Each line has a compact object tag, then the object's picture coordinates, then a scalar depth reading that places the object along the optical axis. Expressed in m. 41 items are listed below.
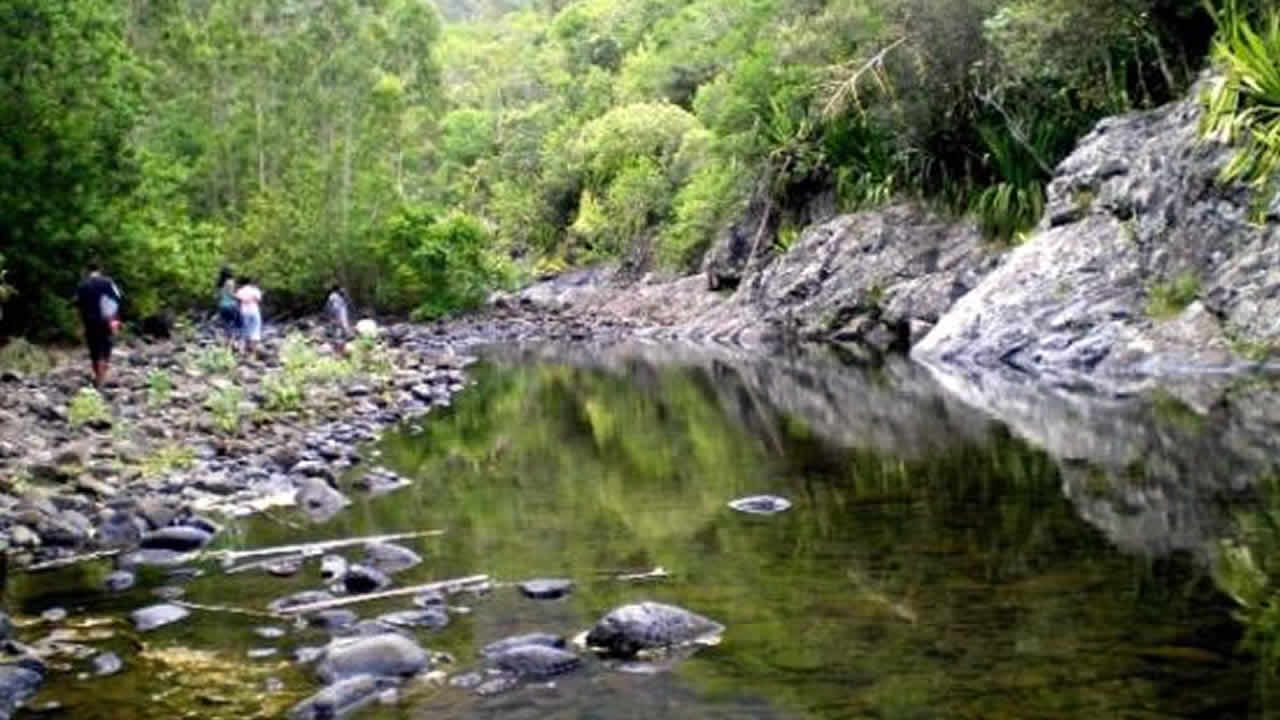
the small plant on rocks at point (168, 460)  13.58
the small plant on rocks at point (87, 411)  15.67
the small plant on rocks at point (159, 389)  17.72
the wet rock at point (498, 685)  6.84
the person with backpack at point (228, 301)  29.57
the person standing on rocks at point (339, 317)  33.42
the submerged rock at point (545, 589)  8.79
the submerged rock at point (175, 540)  10.53
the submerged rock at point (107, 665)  7.27
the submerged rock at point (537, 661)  7.14
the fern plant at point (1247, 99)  20.45
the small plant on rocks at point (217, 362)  22.14
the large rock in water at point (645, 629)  7.45
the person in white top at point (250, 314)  27.62
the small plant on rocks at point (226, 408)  16.28
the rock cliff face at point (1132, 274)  20.77
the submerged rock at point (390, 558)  9.77
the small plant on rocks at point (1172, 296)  22.02
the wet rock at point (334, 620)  8.13
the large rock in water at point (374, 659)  7.07
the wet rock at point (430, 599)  8.65
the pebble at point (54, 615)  8.38
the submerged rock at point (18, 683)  6.69
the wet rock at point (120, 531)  10.80
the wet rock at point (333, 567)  9.49
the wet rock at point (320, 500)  12.15
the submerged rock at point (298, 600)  8.66
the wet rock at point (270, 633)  7.98
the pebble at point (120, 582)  9.24
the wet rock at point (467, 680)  6.96
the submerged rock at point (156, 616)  8.27
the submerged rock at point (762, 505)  11.51
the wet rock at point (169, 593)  9.05
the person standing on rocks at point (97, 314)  19.30
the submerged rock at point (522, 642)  7.45
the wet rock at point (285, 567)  9.68
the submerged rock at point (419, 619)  8.12
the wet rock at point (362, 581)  9.05
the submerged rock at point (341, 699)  6.54
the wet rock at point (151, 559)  9.98
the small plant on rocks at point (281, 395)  18.69
